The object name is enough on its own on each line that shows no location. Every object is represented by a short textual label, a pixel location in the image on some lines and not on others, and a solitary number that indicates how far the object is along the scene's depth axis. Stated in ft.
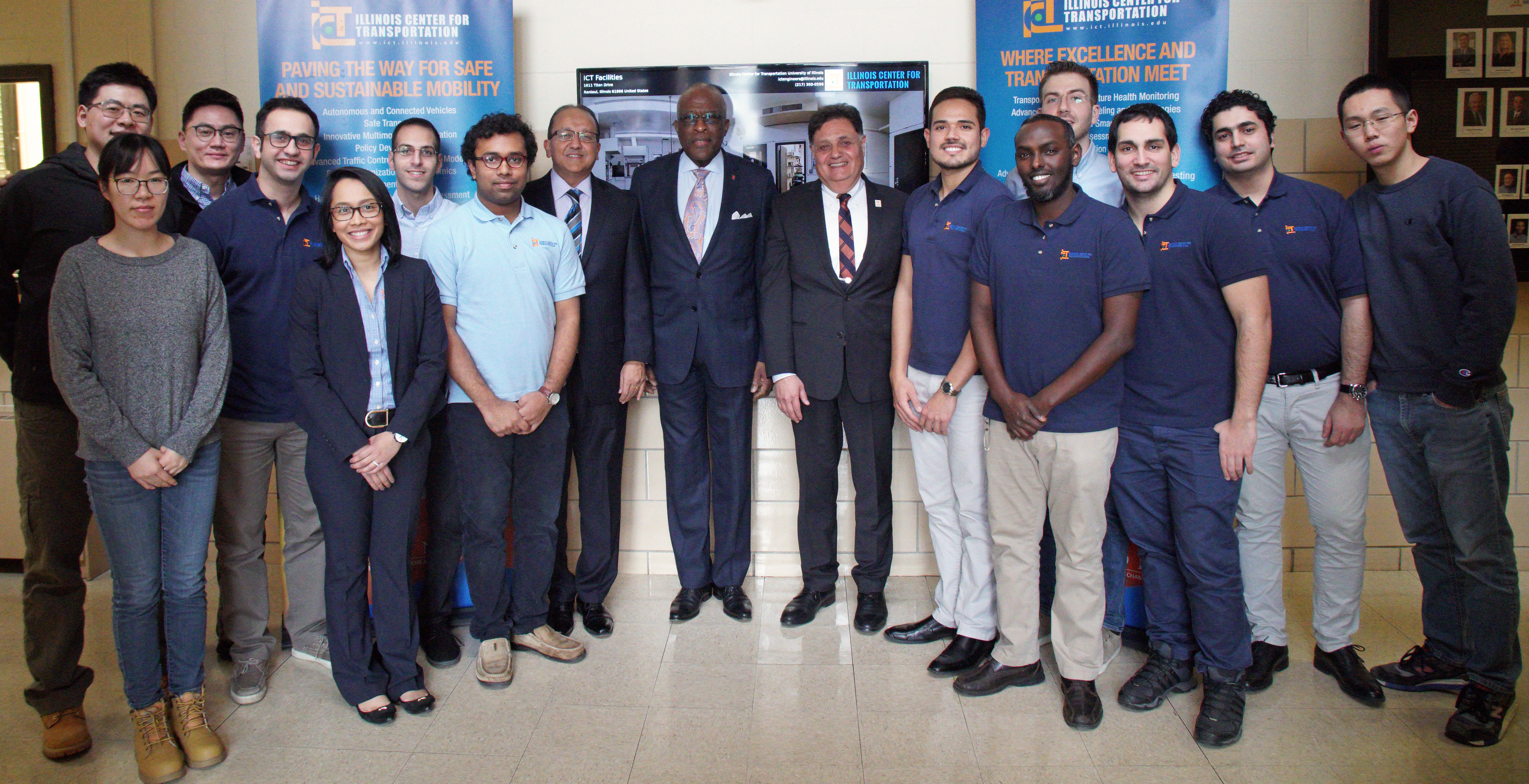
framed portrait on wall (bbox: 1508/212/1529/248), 11.27
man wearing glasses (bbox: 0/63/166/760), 8.74
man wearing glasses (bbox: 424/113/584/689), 9.79
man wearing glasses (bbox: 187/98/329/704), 9.56
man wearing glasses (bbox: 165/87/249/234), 10.11
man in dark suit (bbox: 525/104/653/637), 11.05
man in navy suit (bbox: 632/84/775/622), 11.26
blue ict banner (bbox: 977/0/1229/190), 11.85
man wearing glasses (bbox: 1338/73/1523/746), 8.70
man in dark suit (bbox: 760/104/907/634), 10.84
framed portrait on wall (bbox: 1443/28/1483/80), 11.07
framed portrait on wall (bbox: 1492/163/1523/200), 11.21
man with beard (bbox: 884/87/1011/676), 10.04
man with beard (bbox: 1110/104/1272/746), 8.83
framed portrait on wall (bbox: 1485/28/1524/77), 11.03
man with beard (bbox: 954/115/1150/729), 8.61
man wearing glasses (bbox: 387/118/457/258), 10.93
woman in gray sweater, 7.91
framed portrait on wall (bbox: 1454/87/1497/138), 11.10
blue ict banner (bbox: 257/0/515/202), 11.86
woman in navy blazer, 8.80
